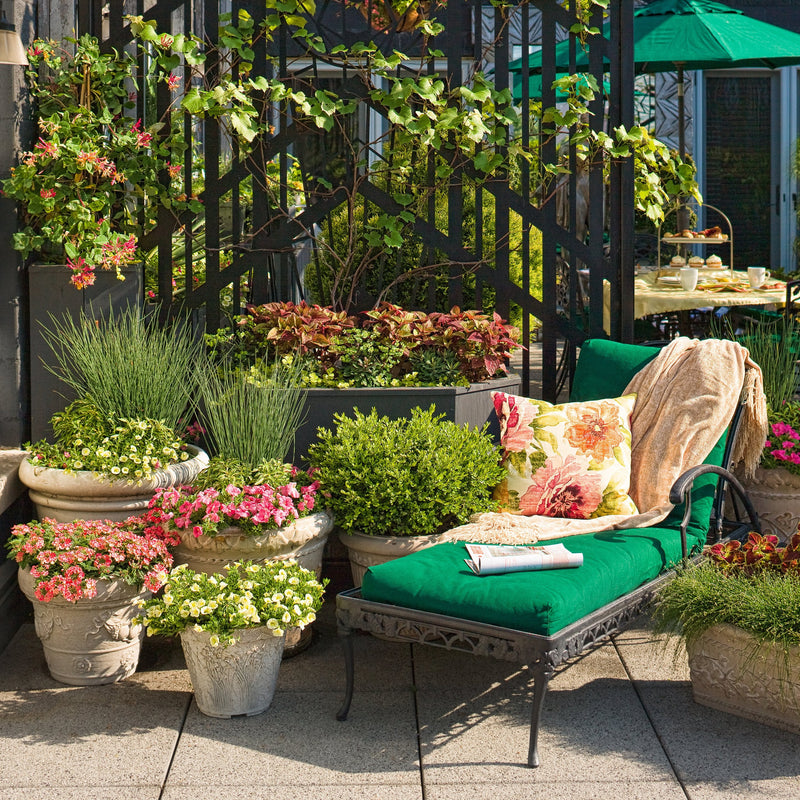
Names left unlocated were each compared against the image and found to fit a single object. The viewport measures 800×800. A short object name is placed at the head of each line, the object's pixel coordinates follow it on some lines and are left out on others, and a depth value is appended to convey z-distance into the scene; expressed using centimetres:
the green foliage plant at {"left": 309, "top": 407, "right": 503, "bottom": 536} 365
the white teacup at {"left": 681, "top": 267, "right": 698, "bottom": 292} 625
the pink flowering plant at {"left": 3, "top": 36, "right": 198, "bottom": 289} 410
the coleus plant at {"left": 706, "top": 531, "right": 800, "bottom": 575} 328
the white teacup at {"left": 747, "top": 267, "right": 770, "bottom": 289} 662
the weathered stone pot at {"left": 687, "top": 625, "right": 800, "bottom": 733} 301
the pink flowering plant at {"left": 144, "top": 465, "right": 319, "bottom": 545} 349
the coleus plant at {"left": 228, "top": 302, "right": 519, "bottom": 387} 423
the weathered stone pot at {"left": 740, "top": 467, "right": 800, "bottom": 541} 422
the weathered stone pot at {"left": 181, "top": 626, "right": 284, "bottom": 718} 320
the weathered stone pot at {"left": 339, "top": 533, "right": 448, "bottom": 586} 368
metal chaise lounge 292
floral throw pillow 384
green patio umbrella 655
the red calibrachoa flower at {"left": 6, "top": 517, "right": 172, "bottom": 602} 335
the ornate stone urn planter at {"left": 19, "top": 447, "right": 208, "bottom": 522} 367
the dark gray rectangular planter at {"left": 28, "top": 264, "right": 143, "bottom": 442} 423
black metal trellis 447
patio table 597
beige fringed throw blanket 387
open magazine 314
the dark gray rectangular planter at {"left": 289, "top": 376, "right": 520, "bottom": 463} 409
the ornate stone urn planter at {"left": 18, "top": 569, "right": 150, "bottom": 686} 345
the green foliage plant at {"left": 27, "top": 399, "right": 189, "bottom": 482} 368
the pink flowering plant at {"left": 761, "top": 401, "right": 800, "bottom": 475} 417
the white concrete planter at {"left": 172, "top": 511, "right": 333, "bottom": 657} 354
